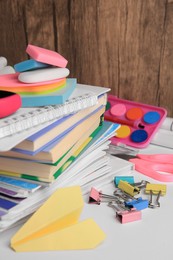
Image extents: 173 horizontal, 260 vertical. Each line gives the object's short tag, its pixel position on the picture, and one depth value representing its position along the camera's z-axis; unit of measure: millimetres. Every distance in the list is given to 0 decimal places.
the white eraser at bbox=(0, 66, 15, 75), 720
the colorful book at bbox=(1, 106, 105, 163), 516
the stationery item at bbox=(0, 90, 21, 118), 508
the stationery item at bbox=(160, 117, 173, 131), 837
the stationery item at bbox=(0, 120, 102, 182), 528
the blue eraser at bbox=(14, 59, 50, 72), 579
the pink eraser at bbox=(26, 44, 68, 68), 569
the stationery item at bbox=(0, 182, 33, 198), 514
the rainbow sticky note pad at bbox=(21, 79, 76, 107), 562
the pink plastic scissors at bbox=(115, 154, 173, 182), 672
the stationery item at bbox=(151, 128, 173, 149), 797
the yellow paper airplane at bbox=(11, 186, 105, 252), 487
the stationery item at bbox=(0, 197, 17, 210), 501
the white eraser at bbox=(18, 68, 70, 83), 565
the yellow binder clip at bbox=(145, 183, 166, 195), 616
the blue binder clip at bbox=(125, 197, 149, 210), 567
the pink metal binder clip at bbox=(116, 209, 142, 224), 542
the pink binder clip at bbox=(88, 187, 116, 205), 595
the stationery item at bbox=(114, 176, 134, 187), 643
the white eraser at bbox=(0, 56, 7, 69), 801
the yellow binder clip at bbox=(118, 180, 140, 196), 600
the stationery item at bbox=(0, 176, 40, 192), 519
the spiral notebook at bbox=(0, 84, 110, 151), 478
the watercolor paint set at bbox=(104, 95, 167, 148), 791
